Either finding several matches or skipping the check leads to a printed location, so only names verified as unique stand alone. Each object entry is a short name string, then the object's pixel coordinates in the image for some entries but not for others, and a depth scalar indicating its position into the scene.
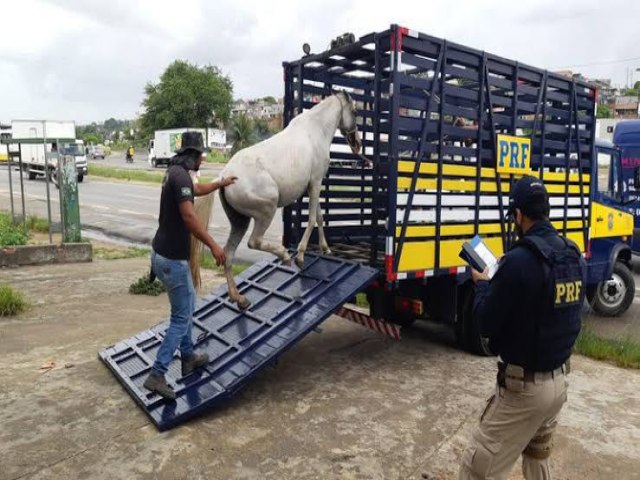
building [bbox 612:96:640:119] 75.81
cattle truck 4.62
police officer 2.29
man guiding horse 3.77
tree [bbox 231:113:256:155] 49.94
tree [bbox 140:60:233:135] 58.28
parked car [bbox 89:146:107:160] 61.19
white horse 4.50
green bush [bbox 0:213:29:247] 9.54
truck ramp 3.94
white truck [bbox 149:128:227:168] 45.00
